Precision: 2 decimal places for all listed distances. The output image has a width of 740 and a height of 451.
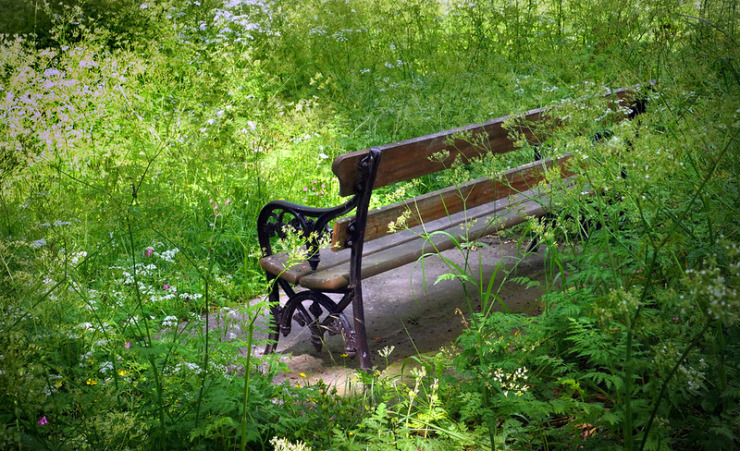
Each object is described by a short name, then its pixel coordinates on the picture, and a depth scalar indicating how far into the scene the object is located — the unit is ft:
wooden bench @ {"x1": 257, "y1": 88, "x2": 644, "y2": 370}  10.89
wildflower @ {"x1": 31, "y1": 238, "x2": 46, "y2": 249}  9.01
